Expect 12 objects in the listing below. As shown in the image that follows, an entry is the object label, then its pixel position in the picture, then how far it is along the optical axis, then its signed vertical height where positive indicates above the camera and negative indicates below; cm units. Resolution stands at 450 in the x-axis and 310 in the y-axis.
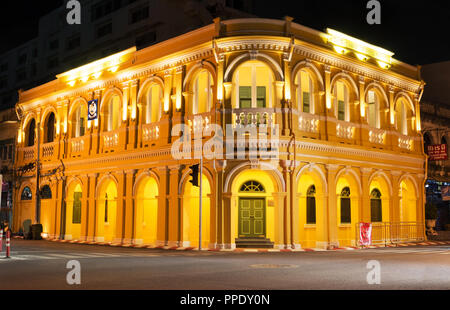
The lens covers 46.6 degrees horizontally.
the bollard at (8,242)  1769 -92
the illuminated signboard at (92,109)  2916 +587
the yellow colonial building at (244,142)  2253 +358
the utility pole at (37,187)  3082 +166
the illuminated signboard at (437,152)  3231 +391
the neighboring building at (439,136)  3547 +546
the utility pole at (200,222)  2080 -31
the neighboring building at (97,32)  3850 +1609
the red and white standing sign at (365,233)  2356 -84
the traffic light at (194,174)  2089 +162
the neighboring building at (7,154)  3851 +454
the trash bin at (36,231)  3050 -95
